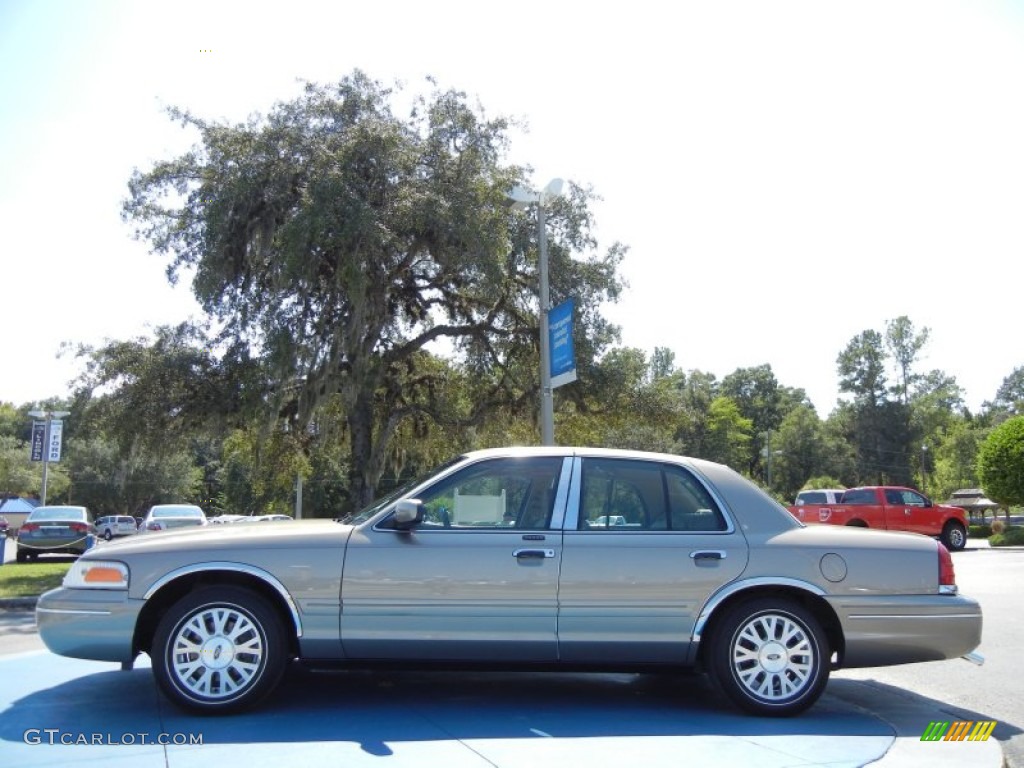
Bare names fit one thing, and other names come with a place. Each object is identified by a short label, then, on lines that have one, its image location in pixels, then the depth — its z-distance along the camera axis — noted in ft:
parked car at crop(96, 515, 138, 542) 139.02
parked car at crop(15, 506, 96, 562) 71.82
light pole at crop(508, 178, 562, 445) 40.60
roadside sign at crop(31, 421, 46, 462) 112.06
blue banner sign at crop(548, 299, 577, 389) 39.24
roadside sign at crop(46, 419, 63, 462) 111.96
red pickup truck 86.28
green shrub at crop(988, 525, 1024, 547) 93.50
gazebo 159.12
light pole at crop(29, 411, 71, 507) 108.37
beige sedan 17.67
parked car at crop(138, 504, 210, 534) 78.23
